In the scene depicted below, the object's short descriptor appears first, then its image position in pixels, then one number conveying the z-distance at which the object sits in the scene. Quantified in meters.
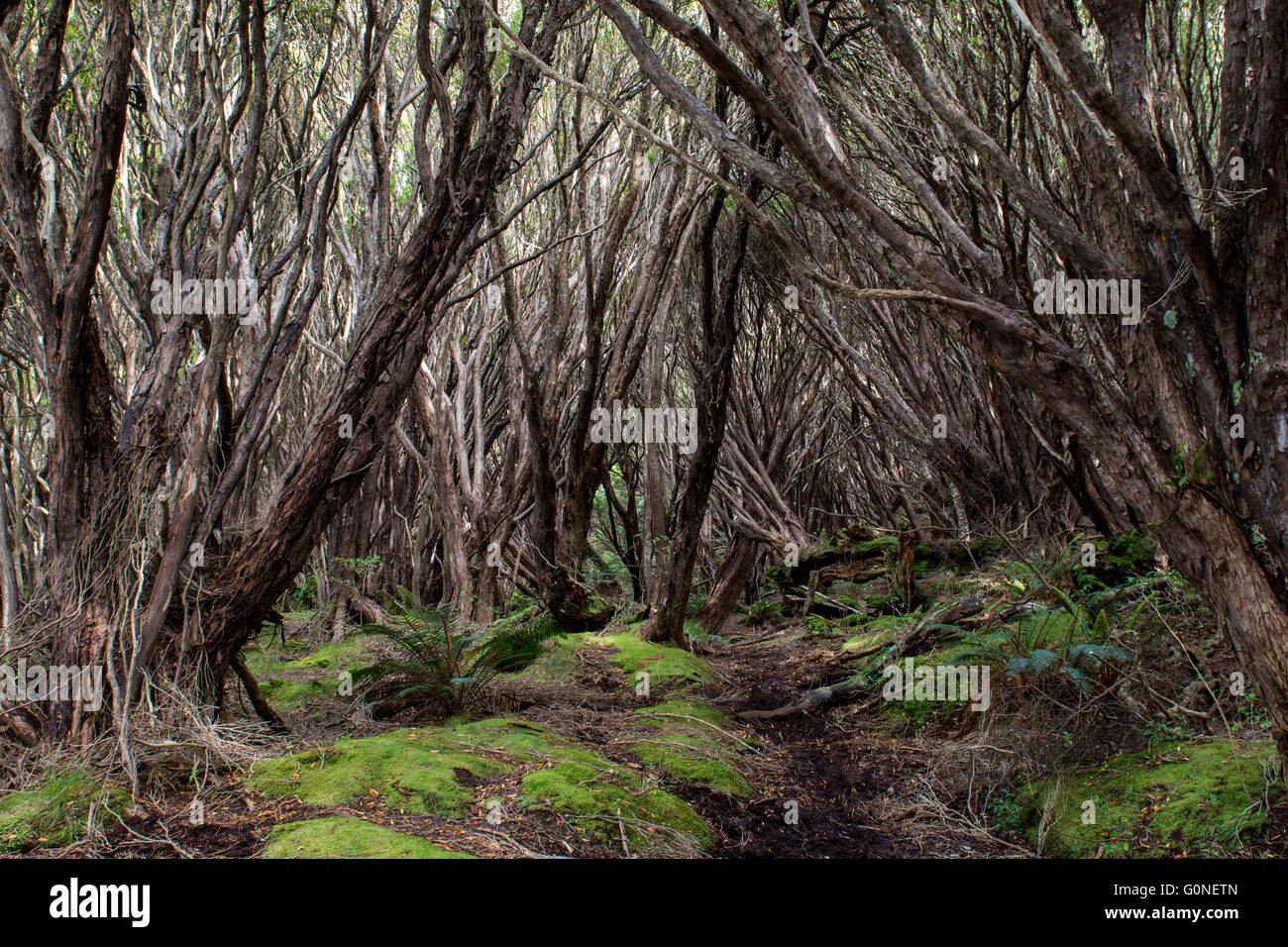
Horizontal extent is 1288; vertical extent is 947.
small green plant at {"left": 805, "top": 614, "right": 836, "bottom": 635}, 7.94
